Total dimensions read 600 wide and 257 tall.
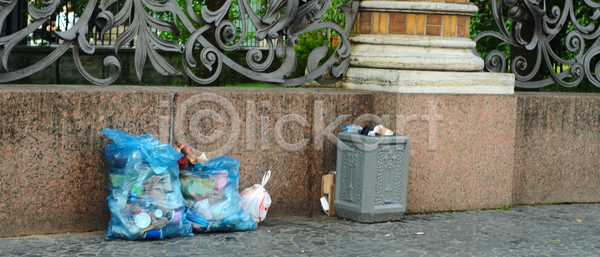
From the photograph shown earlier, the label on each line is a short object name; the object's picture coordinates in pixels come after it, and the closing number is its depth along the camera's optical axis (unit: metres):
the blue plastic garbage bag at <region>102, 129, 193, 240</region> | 4.21
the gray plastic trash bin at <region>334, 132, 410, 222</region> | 4.89
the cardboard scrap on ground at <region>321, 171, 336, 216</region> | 5.20
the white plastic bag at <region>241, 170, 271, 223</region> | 4.85
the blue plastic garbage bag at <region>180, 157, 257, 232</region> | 4.52
